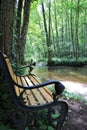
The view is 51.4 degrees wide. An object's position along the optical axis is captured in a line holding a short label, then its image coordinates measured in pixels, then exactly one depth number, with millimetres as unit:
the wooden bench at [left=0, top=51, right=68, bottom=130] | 985
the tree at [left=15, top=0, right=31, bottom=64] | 2436
